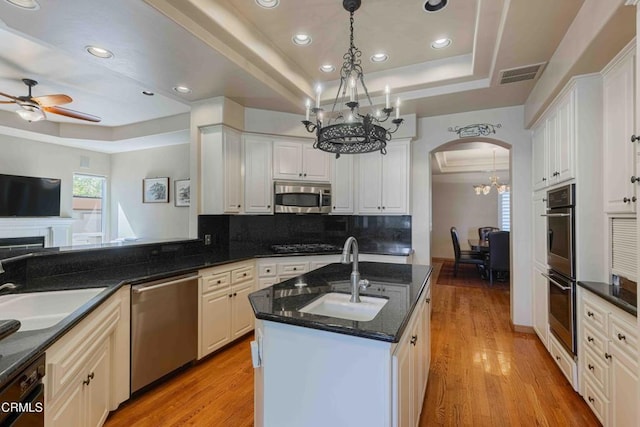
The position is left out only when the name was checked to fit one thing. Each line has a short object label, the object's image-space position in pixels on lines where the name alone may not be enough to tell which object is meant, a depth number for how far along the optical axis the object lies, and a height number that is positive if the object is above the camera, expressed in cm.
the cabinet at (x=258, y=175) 373 +54
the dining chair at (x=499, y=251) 552 -56
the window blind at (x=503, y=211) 831 +28
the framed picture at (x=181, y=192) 573 +48
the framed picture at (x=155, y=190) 592 +54
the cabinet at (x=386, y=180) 395 +52
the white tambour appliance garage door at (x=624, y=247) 192 -16
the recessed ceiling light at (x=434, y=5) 223 +161
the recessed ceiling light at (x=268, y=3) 221 +159
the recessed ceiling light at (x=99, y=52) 228 +127
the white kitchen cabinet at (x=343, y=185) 422 +48
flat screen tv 504 +34
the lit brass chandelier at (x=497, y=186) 705 +80
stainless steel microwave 390 +28
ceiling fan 345 +132
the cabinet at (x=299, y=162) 392 +75
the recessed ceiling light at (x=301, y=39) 266 +161
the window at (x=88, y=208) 614 +17
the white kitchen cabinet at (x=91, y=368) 128 -80
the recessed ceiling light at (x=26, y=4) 179 +126
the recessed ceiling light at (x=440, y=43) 275 +164
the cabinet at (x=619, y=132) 186 +59
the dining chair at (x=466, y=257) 619 -79
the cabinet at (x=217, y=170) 342 +55
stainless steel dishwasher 219 -86
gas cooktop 372 -38
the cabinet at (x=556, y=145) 238 +70
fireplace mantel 510 -23
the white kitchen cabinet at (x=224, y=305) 274 -85
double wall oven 230 -35
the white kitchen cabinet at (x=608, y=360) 160 -83
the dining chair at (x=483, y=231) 769 -26
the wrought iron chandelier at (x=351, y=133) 189 +56
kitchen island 118 -62
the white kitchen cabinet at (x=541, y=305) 295 -86
